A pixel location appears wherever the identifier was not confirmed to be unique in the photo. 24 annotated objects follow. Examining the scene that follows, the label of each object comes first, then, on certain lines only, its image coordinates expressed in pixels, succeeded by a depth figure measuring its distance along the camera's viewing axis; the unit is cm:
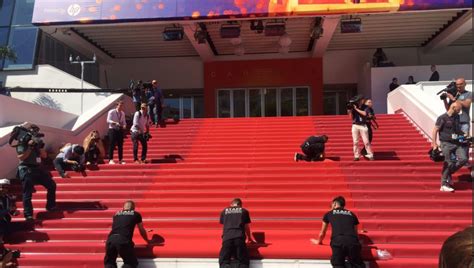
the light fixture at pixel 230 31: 1670
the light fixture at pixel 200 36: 1767
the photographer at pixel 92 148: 1106
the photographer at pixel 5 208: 750
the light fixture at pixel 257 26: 1719
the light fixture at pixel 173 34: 1686
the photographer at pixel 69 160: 1021
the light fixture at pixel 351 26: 1620
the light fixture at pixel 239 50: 2028
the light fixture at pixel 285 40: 1775
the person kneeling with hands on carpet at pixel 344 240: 609
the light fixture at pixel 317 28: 1705
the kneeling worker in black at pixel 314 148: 1054
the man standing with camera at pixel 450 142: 838
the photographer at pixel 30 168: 815
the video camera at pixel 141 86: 1433
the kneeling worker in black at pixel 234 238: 644
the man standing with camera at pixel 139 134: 1099
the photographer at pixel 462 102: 901
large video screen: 1523
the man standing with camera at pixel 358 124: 1032
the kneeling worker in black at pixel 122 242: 646
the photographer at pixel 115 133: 1106
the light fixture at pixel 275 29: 1661
